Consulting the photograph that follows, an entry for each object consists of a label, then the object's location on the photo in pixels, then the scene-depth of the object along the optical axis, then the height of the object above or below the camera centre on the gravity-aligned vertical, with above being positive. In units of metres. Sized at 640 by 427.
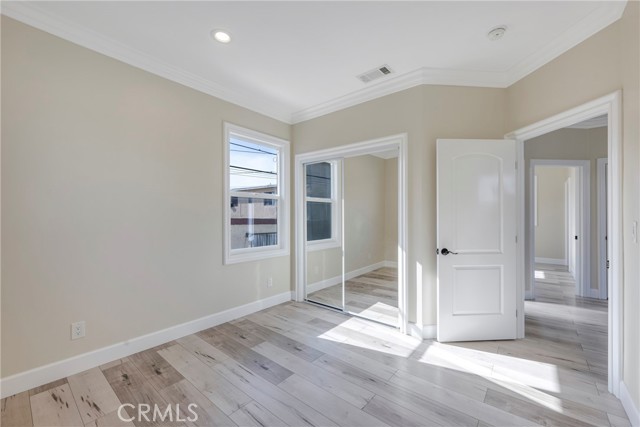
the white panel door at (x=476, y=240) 2.66 -0.27
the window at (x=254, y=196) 3.27 +0.23
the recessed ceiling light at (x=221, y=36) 2.17 +1.45
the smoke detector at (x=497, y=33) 2.12 +1.43
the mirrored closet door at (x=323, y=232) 4.08 -0.29
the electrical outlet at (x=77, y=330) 2.15 -0.92
